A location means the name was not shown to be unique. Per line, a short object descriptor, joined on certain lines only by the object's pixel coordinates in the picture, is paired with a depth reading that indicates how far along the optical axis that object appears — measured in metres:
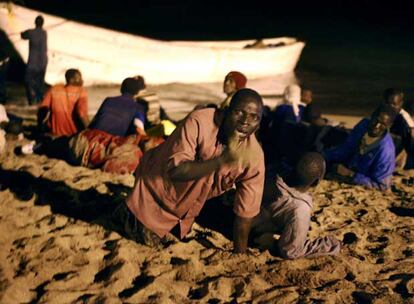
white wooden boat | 9.77
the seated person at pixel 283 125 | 6.24
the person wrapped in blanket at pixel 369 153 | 5.18
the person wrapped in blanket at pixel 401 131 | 6.12
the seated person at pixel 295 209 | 3.68
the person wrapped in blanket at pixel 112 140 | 5.45
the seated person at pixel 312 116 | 6.48
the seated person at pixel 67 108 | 6.02
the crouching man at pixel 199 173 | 3.29
